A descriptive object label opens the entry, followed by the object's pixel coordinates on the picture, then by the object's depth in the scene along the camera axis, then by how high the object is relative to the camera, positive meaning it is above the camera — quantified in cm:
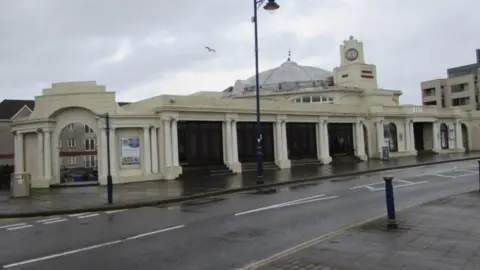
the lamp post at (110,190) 1626 -122
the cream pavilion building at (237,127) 2631 +185
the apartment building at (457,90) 8838 +1141
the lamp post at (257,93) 2115 +289
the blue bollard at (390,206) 894 -127
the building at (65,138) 4950 +331
